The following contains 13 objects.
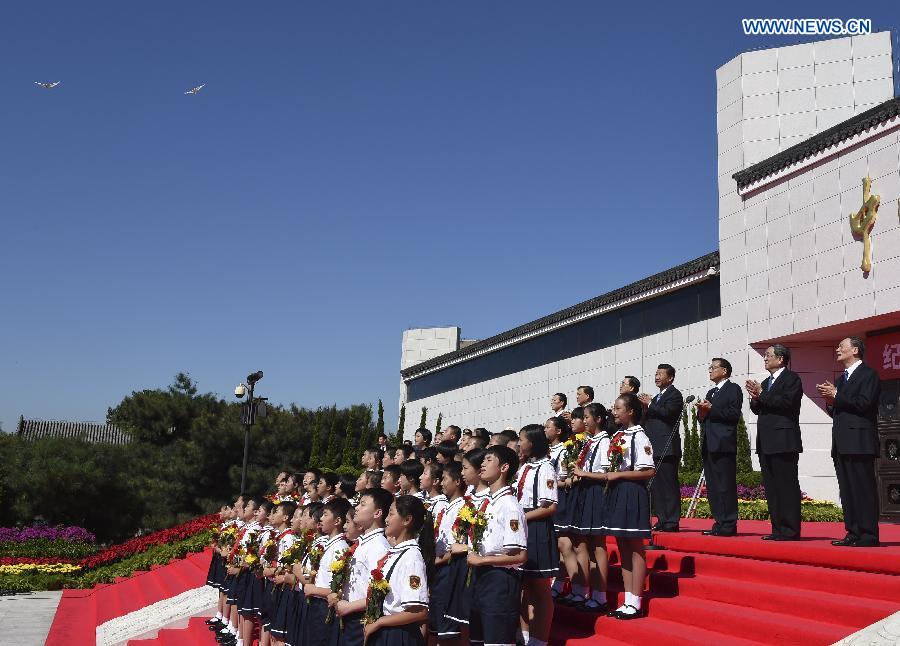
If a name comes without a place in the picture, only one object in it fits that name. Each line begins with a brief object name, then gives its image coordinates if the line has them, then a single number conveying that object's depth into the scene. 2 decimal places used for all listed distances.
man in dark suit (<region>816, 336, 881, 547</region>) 7.22
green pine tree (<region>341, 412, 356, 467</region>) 30.67
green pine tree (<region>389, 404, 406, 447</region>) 30.96
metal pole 19.49
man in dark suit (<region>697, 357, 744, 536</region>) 8.62
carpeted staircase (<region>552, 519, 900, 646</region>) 6.01
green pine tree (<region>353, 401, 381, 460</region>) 31.03
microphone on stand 9.31
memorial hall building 14.48
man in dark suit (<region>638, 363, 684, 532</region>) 9.35
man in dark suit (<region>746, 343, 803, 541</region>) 7.82
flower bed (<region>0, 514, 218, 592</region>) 19.20
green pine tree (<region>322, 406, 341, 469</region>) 31.45
